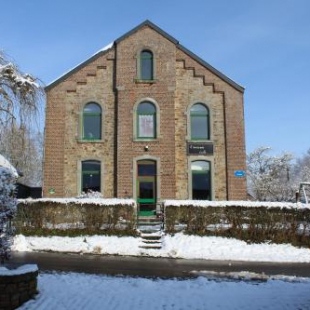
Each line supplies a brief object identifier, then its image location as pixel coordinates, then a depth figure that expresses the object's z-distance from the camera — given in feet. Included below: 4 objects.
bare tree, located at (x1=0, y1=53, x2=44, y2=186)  46.64
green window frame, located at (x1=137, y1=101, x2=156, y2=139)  60.33
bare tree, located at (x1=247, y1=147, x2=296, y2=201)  121.48
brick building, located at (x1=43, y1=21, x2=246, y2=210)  58.98
